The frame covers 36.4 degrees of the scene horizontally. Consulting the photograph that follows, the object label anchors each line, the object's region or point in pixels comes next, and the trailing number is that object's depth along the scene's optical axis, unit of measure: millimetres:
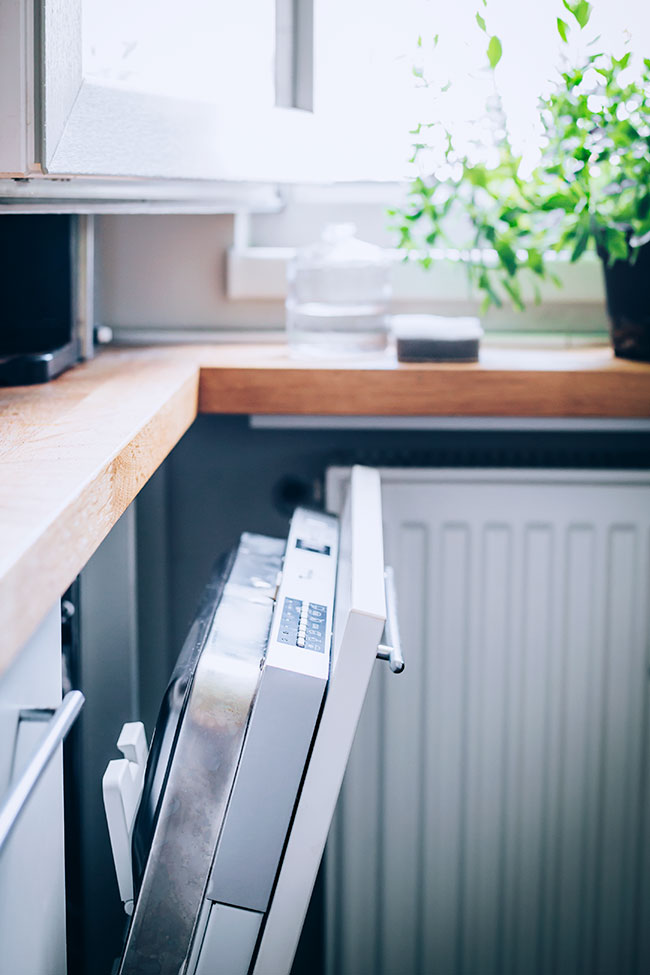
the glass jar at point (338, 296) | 1095
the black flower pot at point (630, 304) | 1008
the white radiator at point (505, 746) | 1057
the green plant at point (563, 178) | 933
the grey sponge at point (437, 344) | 1001
